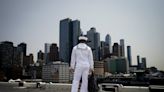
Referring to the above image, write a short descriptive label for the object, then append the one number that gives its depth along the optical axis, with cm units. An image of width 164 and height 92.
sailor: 366
